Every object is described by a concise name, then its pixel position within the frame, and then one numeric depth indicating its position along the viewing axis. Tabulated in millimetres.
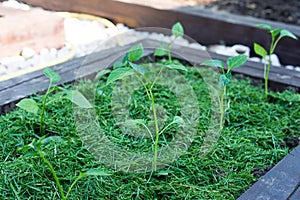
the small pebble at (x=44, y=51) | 3061
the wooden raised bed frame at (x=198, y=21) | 2980
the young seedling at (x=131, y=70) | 1474
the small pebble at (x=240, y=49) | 3046
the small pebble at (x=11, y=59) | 2857
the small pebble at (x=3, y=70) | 2709
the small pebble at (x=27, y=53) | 2976
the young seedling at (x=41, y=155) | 1232
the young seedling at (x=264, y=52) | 2036
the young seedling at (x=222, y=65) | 1700
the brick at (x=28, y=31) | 2906
